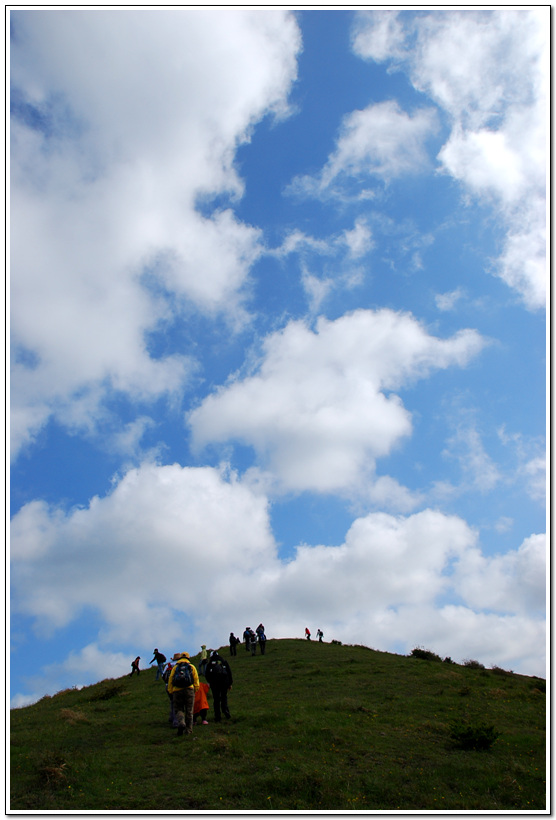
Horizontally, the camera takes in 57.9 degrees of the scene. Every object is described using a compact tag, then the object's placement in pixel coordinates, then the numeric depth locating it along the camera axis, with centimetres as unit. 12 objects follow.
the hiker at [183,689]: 1439
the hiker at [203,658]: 2220
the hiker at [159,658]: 3306
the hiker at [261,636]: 3741
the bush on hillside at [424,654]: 3750
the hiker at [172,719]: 1555
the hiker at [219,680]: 1573
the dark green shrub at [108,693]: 2536
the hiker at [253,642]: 3703
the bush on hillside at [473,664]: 3614
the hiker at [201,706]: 1576
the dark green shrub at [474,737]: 1406
